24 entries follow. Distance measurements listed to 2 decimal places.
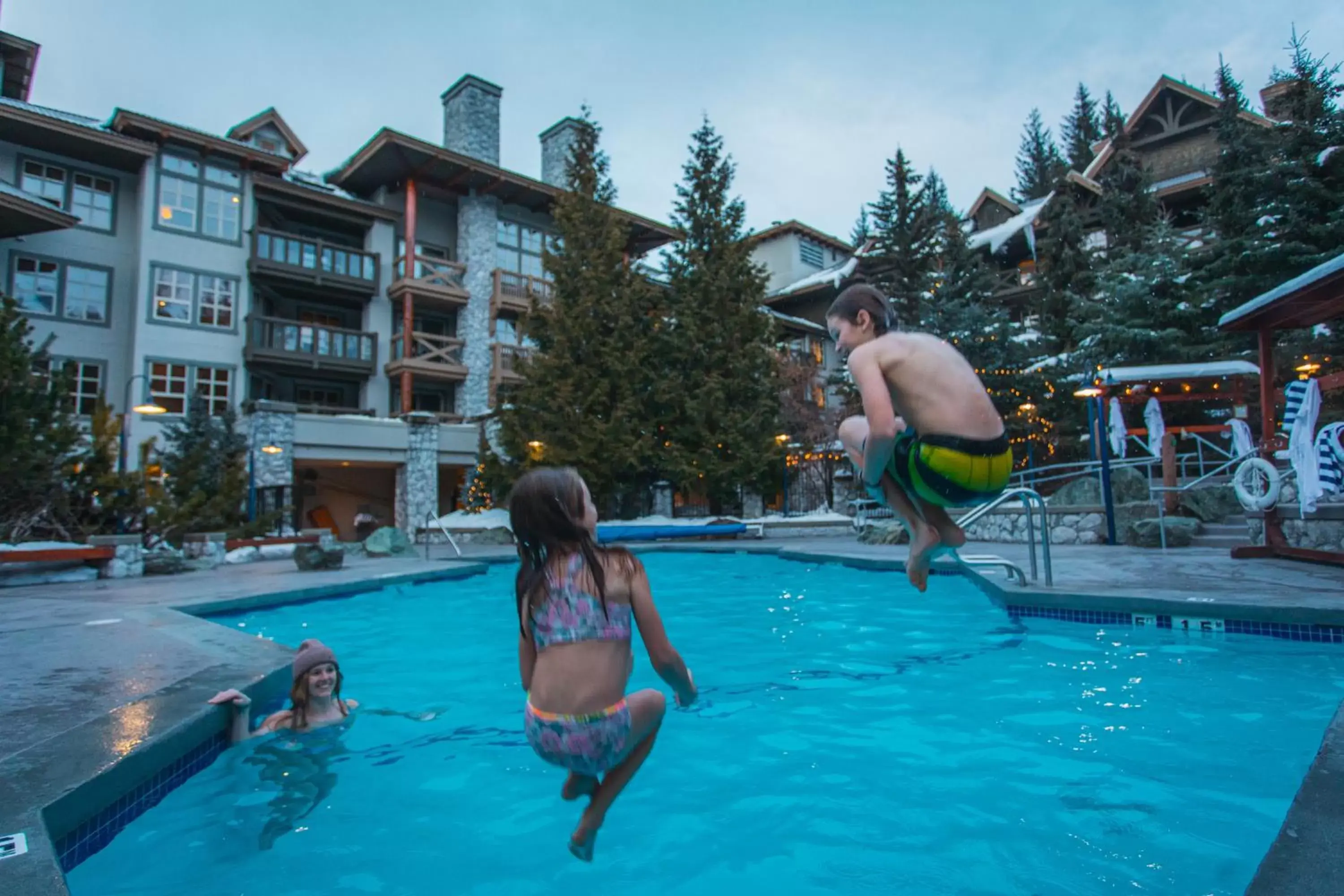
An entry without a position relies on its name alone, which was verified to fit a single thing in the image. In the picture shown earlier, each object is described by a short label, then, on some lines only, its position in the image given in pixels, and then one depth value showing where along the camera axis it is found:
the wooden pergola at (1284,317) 7.16
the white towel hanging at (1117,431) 14.73
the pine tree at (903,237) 25.31
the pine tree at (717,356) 18.94
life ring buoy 8.59
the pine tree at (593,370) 18.06
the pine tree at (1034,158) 41.47
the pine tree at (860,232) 38.22
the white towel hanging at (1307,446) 7.30
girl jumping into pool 2.11
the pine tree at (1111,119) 28.12
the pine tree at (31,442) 10.68
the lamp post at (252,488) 17.23
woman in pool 4.26
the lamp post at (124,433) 11.53
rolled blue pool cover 16.80
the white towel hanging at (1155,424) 13.94
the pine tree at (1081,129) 37.25
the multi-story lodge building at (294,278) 19.27
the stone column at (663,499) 20.45
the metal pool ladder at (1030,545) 6.55
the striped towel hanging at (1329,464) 7.25
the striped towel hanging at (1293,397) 7.48
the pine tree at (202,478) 13.55
